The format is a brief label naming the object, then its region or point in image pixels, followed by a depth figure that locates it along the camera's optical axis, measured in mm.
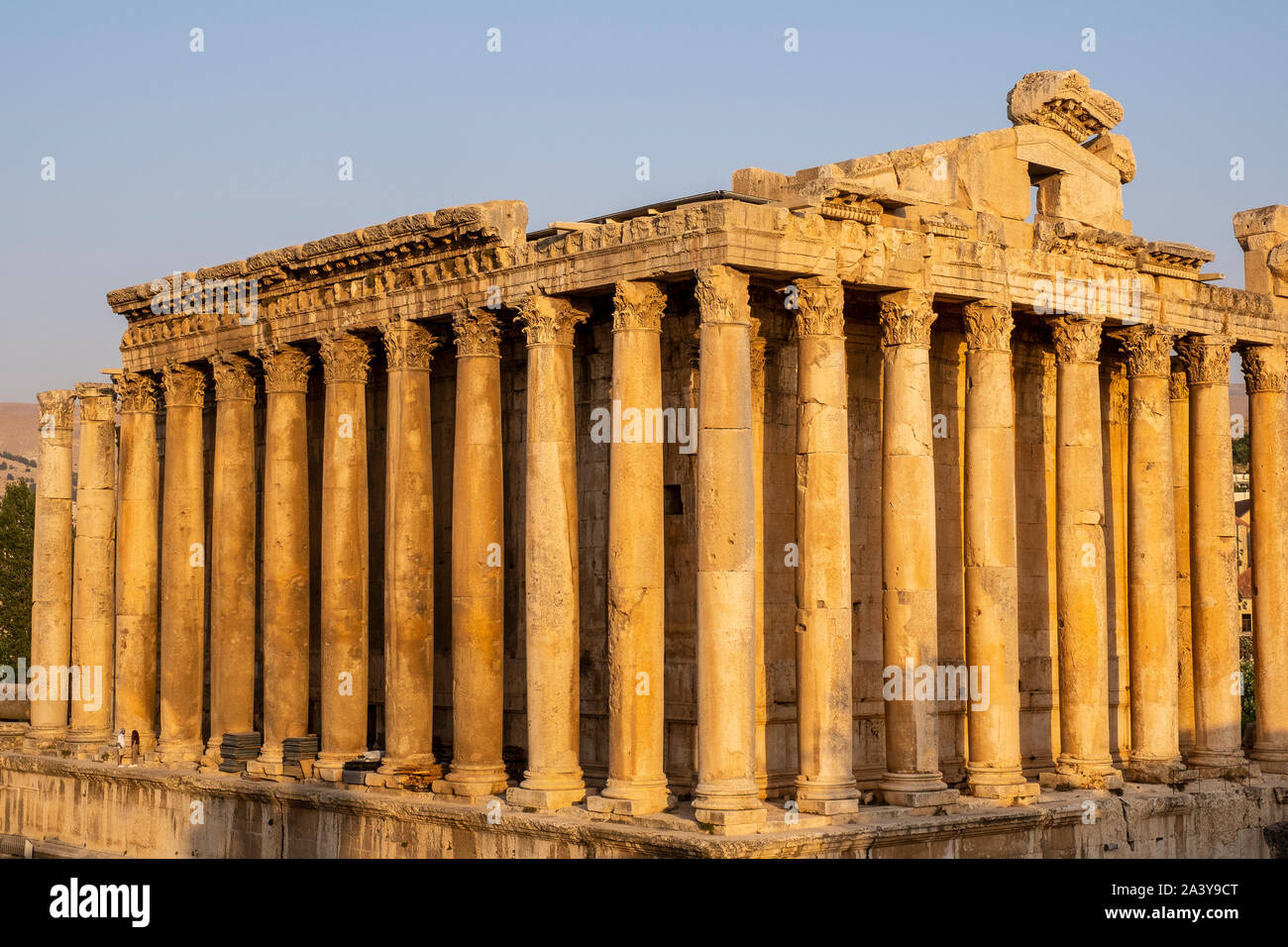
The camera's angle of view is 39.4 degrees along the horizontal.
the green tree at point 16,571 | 67000
